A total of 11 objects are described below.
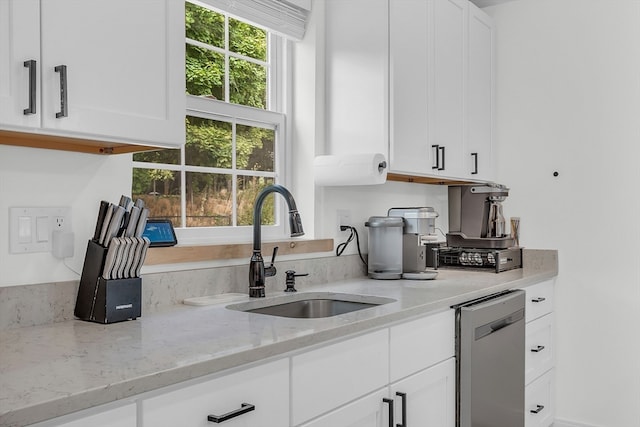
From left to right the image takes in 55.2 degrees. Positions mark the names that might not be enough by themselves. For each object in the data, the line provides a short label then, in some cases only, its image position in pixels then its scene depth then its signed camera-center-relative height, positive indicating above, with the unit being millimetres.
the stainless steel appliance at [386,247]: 2744 -165
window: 2234 +280
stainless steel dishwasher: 2242 -596
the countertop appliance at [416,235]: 2756 -112
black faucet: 2057 -106
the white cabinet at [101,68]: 1330 +341
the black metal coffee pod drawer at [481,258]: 3080 -248
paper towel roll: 2457 +169
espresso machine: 3143 -121
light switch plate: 1596 -45
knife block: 1615 -227
